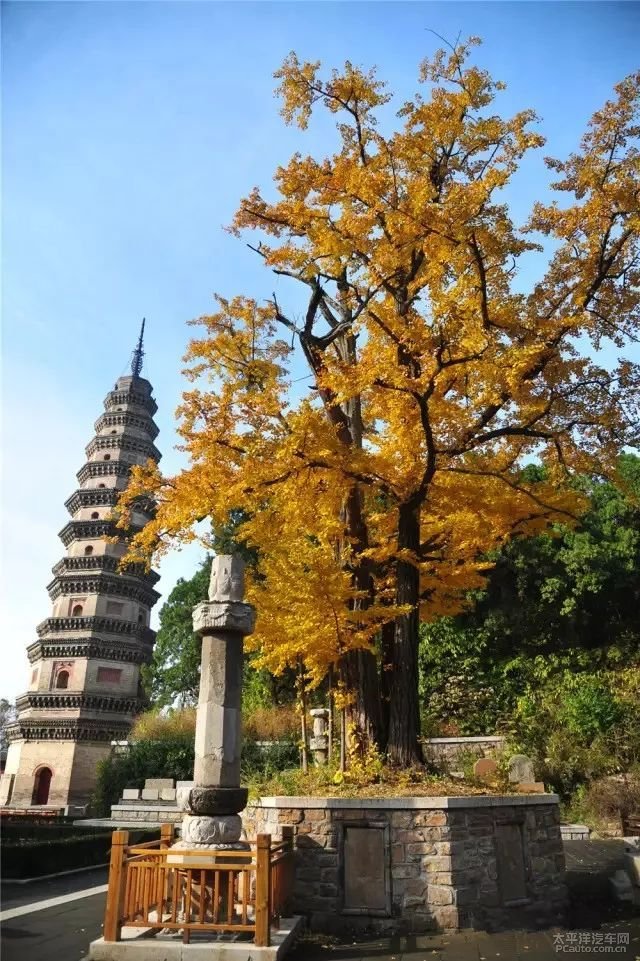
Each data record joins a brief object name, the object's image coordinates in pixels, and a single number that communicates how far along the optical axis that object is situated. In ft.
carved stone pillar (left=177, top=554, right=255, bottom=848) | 27.07
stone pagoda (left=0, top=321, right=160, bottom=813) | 103.65
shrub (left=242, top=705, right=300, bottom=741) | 75.61
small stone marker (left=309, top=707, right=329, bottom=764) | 56.75
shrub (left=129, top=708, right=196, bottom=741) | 81.35
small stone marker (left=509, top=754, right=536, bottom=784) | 55.47
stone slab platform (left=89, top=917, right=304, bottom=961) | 22.04
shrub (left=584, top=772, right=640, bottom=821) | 54.60
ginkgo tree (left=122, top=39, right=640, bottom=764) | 34.01
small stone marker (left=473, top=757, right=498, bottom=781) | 44.99
